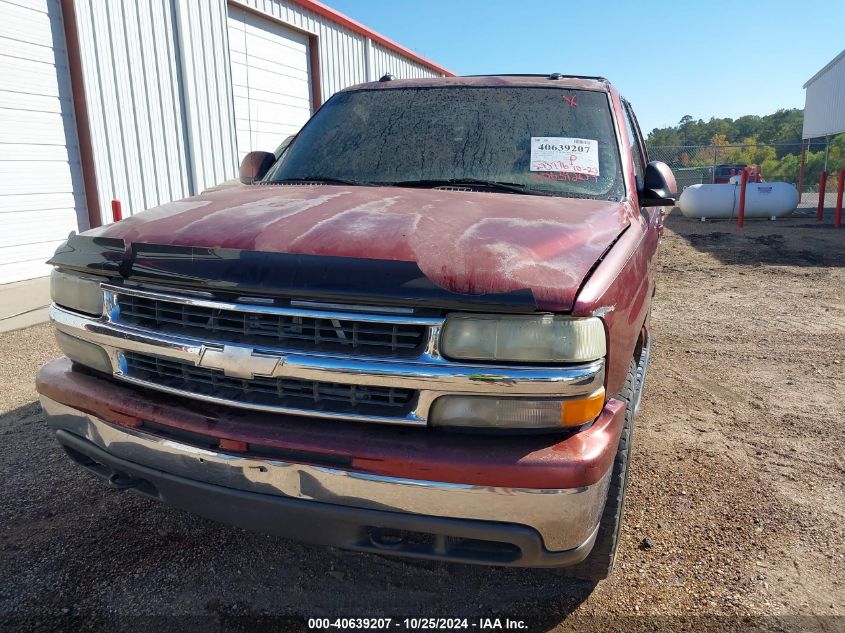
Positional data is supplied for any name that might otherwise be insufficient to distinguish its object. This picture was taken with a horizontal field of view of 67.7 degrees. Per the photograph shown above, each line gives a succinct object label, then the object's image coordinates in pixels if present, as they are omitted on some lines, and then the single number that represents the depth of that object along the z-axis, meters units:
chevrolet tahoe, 1.70
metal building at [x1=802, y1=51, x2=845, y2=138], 28.81
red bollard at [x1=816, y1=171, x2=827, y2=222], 15.90
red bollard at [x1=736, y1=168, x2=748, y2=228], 15.27
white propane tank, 15.71
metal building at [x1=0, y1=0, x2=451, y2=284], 7.47
